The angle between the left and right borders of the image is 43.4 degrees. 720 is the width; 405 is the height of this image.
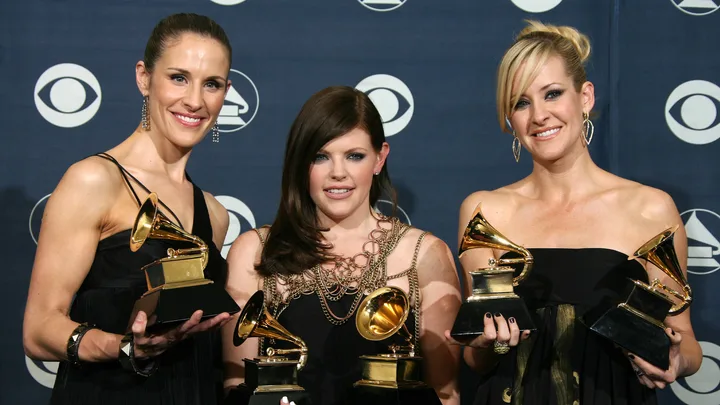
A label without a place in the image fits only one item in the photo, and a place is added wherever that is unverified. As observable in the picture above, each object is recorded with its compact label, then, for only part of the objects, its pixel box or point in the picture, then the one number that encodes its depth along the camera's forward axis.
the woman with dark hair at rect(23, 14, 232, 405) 2.57
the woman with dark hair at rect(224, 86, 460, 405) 2.83
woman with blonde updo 2.63
